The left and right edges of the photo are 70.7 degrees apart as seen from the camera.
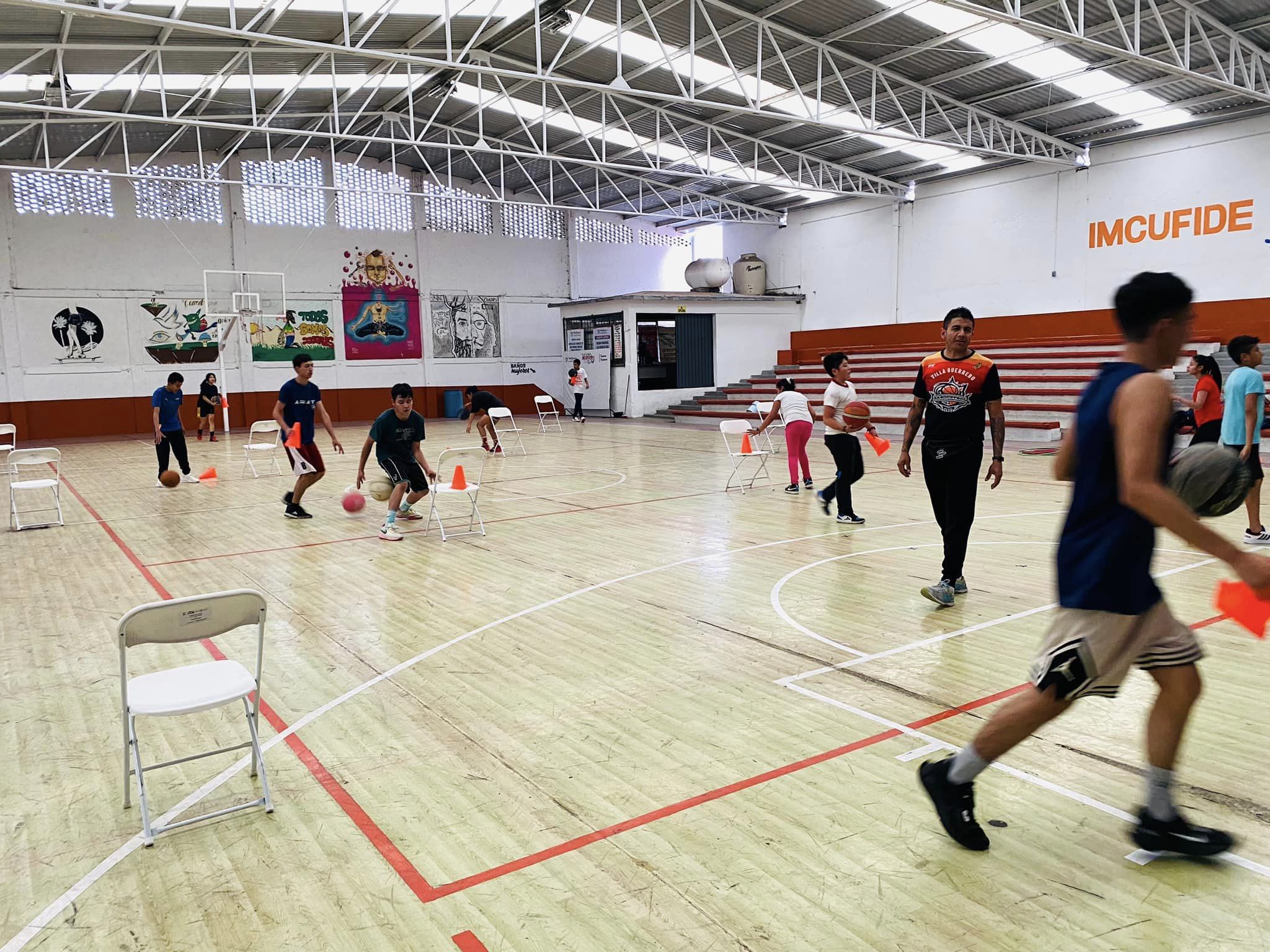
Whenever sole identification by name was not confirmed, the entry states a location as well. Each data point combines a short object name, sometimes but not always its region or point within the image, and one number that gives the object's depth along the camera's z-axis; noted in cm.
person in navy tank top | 246
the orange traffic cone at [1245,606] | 244
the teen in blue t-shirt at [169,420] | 1152
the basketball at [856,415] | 827
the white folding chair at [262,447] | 1275
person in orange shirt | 715
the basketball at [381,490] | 881
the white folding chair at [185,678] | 304
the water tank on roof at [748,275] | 2675
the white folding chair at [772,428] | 1797
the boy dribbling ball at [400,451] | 821
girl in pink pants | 1021
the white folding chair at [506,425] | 1622
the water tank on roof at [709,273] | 2598
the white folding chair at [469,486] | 827
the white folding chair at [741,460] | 1076
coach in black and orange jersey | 541
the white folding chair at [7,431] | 1078
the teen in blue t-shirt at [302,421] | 945
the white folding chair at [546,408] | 2655
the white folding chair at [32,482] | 882
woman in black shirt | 1942
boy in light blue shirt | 652
